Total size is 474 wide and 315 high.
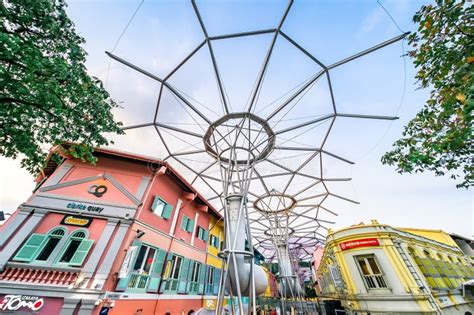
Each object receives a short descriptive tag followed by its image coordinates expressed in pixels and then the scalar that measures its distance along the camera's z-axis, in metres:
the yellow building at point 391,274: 10.60
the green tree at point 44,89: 5.42
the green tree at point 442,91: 3.98
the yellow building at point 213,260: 15.66
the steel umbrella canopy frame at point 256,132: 9.02
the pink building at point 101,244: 7.71
